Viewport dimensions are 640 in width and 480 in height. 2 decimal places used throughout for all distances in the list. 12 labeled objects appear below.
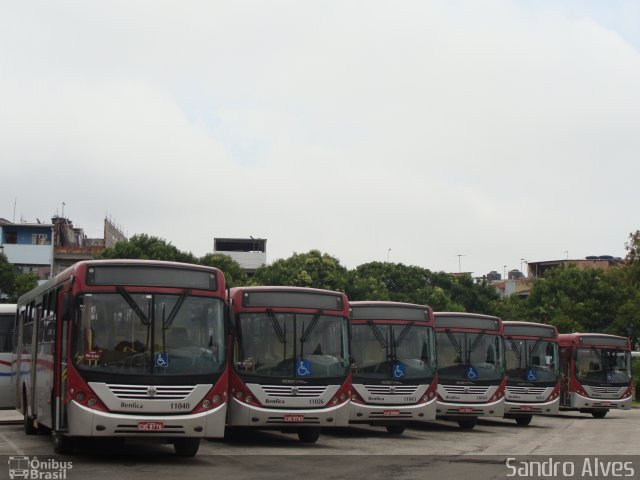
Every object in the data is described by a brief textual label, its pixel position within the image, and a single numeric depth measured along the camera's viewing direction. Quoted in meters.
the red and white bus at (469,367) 25.06
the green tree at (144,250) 70.31
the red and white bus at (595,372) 34.53
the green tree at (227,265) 77.94
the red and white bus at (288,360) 18.39
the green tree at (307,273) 75.75
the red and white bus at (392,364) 21.72
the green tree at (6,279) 72.62
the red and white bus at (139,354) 14.66
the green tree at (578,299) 75.44
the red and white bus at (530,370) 28.59
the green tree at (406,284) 85.62
